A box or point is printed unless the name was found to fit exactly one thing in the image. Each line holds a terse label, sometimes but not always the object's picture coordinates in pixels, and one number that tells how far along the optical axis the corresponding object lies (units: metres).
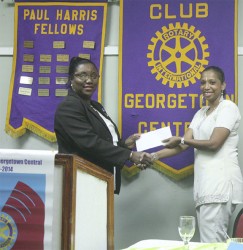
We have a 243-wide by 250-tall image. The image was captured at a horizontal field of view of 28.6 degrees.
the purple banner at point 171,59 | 3.67
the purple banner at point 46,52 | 3.77
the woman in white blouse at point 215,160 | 3.03
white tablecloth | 1.72
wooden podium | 1.67
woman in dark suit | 2.86
